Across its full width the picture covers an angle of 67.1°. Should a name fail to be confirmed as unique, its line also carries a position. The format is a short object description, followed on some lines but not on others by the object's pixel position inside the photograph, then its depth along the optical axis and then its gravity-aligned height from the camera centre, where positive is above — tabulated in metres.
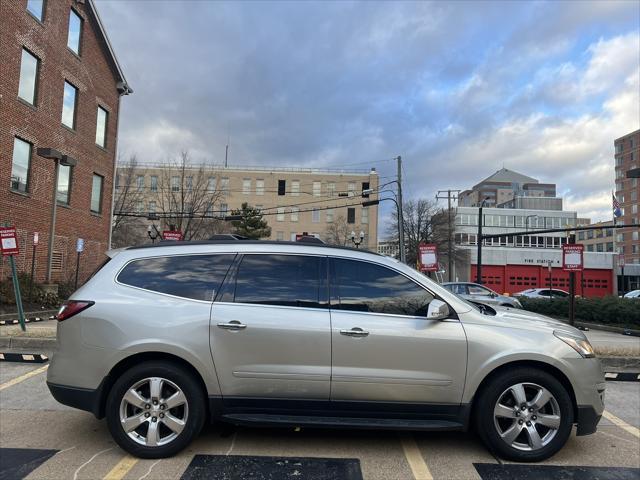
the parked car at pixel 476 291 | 21.61 -0.86
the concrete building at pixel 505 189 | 109.19 +20.90
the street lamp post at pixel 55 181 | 15.91 +2.62
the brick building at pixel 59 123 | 17.45 +5.54
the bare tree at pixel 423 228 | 58.53 +5.26
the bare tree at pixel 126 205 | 45.41 +5.04
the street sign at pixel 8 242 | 10.35 +0.22
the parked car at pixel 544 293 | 32.91 -1.17
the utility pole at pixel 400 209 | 28.38 +3.58
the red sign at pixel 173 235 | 20.77 +1.06
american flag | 27.66 +4.04
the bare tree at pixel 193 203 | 37.73 +4.67
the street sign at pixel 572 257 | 14.65 +0.61
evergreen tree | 51.84 +3.92
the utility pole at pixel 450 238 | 56.20 +3.98
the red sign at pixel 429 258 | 16.27 +0.43
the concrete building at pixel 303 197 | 73.56 +10.36
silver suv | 3.90 -0.85
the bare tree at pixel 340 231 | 70.04 +5.35
